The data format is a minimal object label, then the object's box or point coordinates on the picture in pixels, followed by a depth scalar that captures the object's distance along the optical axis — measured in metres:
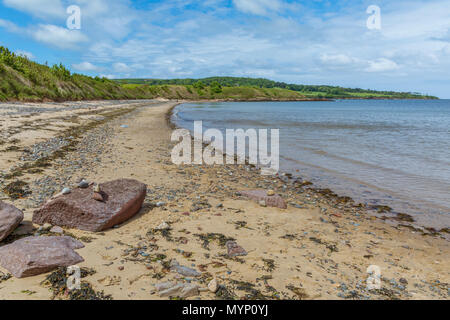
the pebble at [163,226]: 5.18
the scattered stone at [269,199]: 6.98
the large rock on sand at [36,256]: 3.38
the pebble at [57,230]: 4.63
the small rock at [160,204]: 6.32
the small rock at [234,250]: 4.49
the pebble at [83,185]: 5.18
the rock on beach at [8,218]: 4.07
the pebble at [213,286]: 3.37
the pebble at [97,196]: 5.08
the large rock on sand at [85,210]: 4.81
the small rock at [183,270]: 3.73
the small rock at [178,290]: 3.23
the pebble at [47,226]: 4.67
